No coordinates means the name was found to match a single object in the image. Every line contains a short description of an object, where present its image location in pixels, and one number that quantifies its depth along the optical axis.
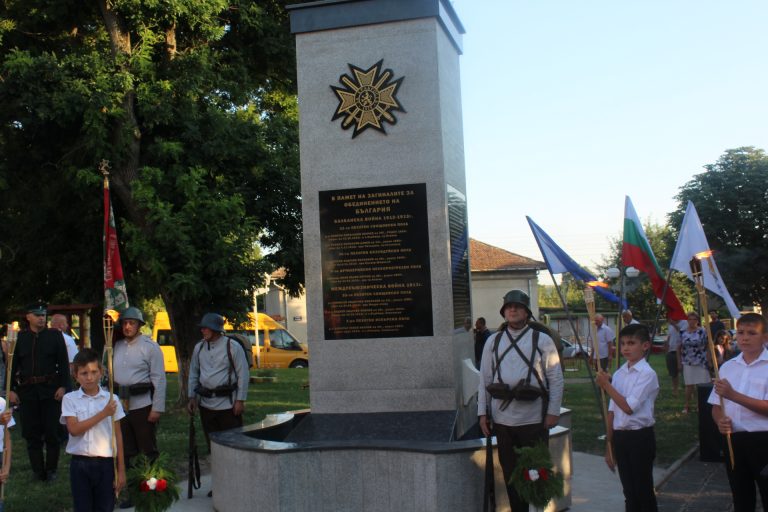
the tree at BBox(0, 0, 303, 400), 16.66
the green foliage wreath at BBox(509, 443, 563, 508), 6.23
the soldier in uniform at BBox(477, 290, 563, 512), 6.54
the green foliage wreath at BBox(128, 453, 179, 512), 6.26
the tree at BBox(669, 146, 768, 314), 41.81
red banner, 14.99
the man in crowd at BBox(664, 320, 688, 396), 18.58
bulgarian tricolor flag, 9.91
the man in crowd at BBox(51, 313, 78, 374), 12.09
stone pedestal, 8.40
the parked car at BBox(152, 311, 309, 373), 37.91
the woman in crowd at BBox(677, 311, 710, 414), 14.79
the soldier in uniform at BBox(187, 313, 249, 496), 8.91
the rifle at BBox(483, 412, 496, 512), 6.66
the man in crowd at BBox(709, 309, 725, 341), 15.66
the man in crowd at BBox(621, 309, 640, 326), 16.70
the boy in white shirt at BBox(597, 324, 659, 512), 6.20
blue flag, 10.32
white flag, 8.55
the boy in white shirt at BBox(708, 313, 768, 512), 5.64
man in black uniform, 10.19
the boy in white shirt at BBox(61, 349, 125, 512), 5.91
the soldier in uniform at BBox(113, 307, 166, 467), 8.27
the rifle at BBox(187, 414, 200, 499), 8.66
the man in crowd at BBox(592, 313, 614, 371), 18.98
